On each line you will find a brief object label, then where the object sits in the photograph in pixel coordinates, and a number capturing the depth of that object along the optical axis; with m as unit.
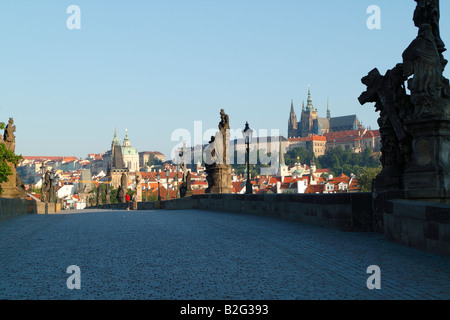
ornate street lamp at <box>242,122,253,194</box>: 29.27
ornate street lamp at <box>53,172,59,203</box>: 44.41
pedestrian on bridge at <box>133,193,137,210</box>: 45.78
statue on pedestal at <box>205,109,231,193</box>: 30.84
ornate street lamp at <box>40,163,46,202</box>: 50.02
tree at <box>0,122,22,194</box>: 27.09
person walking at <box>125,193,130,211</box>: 43.58
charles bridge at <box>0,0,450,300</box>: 6.11
